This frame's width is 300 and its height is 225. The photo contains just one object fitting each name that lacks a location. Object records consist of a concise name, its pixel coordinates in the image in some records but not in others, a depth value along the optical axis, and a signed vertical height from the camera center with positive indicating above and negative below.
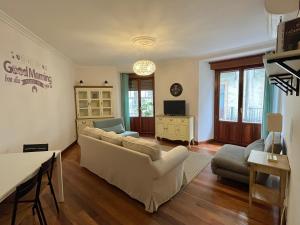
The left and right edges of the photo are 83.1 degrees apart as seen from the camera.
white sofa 2.15 -0.97
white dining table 1.42 -0.64
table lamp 2.10 -0.26
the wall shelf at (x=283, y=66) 0.76 +0.22
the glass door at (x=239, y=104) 4.42 -0.03
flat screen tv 5.13 -0.10
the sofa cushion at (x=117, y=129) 4.79 -0.69
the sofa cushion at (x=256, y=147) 2.85 -0.78
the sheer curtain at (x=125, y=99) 6.48 +0.20
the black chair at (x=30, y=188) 1.39 -0.73
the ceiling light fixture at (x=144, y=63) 3.27 +0.84
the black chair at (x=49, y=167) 1.71 -0.66
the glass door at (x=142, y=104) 6.57 +0.00
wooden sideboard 4.83 -0.71
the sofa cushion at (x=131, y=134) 4.68 -0.82
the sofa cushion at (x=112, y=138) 2.68 -0.55
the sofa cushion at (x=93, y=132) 3.14 -0.53
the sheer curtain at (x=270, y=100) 4.00 +0.06
